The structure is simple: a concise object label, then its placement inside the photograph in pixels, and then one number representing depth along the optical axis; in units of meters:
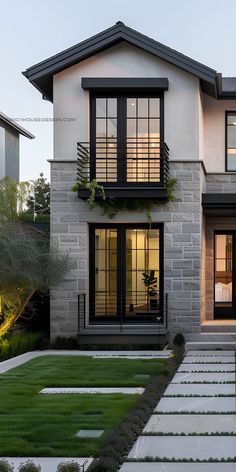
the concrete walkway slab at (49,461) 6.80
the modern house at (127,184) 17.69
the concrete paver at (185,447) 7.18
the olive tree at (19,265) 15.39
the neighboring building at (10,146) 26.22
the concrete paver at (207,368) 13.53
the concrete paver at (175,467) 6.63
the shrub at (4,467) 5.75
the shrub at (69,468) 5.72
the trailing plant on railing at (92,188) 17.23
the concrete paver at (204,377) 12.17
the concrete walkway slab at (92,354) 15.30
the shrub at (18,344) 15.69
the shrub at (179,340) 16.89
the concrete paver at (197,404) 9.64
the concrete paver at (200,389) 10.92
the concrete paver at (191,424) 8.32
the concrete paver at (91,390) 10.95
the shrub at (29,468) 5.65
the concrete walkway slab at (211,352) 16.27
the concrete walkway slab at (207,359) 14.83
